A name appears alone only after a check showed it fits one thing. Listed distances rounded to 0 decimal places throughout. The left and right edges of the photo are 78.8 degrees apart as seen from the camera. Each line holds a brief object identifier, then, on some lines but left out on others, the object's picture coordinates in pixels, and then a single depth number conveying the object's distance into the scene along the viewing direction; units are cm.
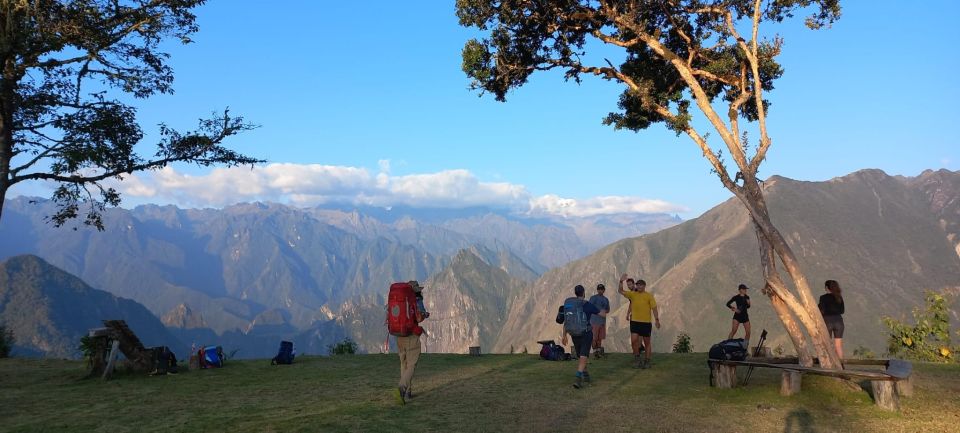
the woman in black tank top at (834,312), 1622
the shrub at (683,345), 2544
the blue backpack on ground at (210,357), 1902
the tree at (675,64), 1435
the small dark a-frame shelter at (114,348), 1675
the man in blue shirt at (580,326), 1450
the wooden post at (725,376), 1379
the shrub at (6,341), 2497
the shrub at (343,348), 2698
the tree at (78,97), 1655
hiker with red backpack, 1273
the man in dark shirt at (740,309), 1900
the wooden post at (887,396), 1167
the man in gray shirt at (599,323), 1839
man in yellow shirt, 1744
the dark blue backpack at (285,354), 2008
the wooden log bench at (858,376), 1166
